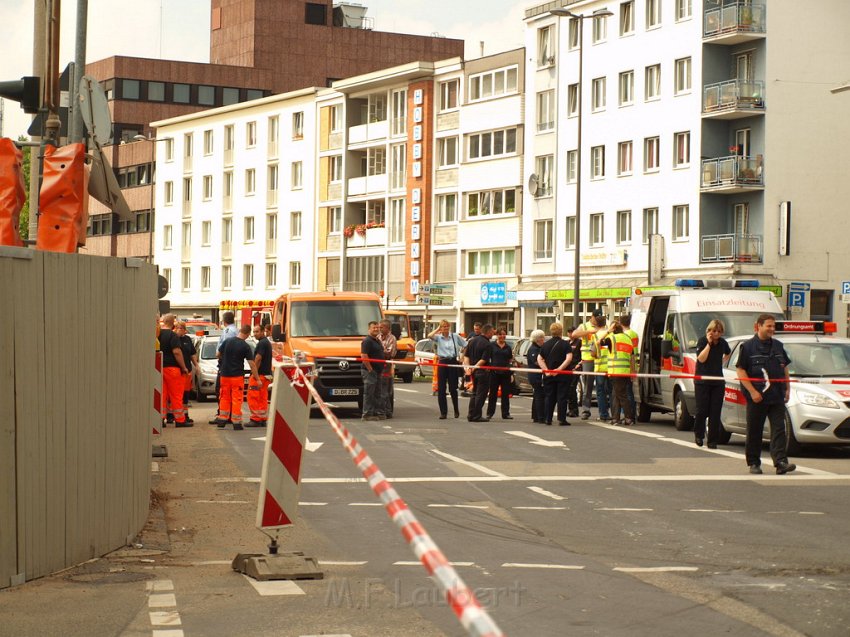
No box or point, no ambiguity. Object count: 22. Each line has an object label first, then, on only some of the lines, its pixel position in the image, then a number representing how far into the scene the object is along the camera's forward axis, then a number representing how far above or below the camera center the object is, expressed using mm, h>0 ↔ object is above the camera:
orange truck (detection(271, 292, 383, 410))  28531 -540
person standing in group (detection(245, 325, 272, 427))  25688 -1404
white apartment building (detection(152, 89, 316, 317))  85500 +6043
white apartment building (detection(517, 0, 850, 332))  55969 +6203
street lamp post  52219 +2708
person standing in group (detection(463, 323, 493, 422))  26828 -1193
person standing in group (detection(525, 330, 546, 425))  26480 -1503
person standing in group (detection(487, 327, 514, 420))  27156 -1224
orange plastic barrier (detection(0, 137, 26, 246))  11125 +805
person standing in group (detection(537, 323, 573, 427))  25812 -1100
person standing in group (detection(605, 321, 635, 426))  25938 -996
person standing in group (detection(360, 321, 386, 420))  27109 -1268
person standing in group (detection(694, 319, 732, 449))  20438 -1054
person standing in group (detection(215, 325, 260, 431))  25031 -1245
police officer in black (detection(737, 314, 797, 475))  16969 -896
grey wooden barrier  8836 -675
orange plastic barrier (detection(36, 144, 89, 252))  11148 +740
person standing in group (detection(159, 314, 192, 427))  24906 -1146
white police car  19047 -1098
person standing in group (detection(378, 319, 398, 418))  27891 -1147
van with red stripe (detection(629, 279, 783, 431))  24984 -331
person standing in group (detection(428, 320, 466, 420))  28156 -1101
